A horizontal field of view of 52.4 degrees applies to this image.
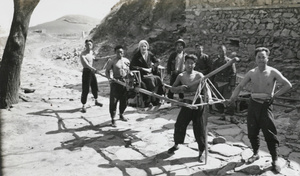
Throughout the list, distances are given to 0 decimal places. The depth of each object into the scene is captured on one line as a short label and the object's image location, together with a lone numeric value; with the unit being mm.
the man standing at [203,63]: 8320
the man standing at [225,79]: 7968
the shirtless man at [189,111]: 5047
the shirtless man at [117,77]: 7023
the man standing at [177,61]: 7975
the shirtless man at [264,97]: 4520
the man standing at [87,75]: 7807
